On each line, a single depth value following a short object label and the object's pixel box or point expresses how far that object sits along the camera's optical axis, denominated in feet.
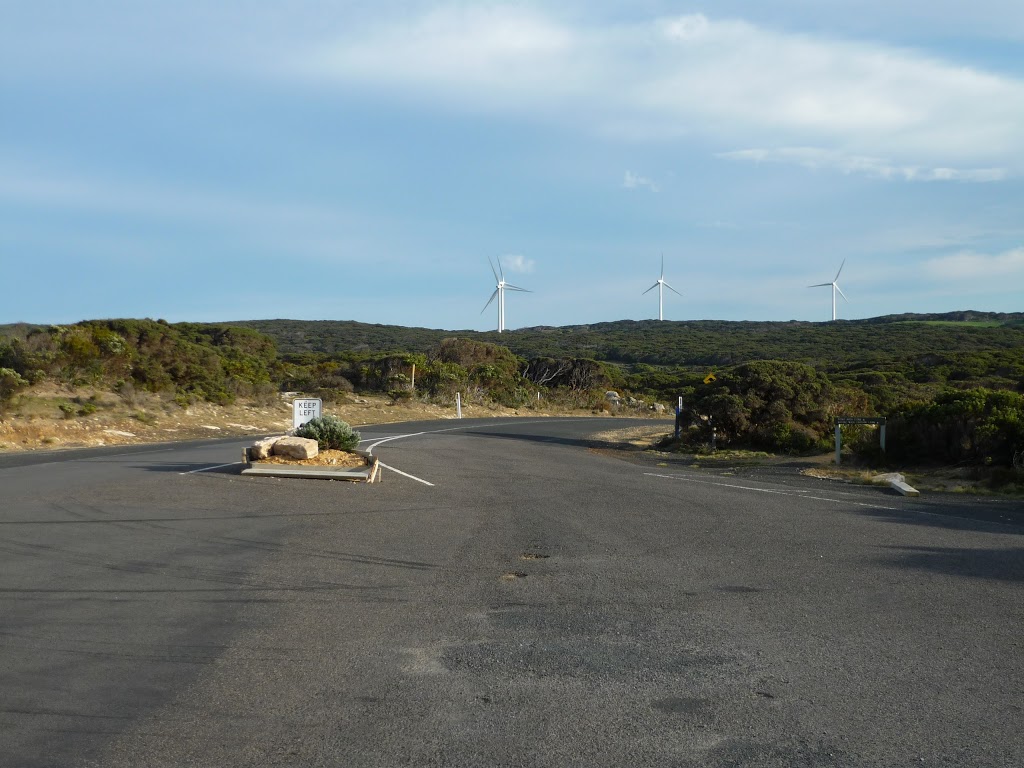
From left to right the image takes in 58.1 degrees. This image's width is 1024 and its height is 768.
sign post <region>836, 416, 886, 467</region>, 67.82
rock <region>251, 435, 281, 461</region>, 52.65
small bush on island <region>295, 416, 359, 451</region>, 56.34
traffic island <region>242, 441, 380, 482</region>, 50.24
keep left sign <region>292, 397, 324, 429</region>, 57.82
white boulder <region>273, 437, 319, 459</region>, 52.70
